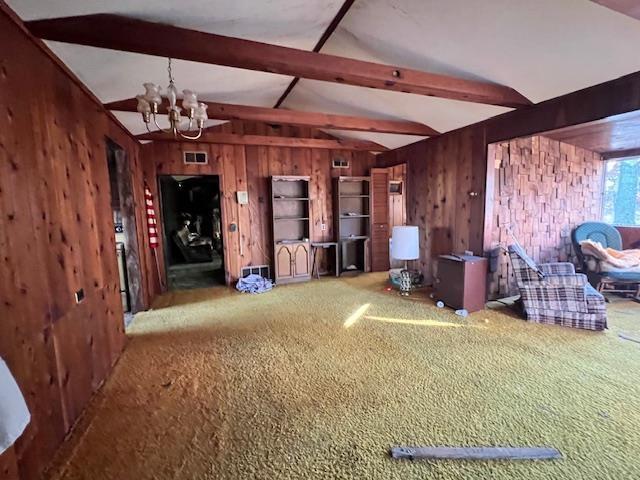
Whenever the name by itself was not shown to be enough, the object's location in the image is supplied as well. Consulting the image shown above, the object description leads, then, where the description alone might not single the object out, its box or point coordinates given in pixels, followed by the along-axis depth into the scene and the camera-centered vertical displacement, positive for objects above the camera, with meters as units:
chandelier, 2.24 +0.85
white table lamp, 4.13 -0.50
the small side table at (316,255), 5.78 -0.89
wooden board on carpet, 1.55 -1.30
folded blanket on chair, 3.91 -0.77
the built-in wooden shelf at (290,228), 5.36 -0.35
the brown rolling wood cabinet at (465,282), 3.61 -0.95
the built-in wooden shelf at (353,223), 5.87 -0.30
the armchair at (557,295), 3.08 -0.98
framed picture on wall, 6.55 +0.44
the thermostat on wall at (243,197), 5.29 +0.25
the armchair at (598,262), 3.90 -0.81
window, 5.09 +0.16
